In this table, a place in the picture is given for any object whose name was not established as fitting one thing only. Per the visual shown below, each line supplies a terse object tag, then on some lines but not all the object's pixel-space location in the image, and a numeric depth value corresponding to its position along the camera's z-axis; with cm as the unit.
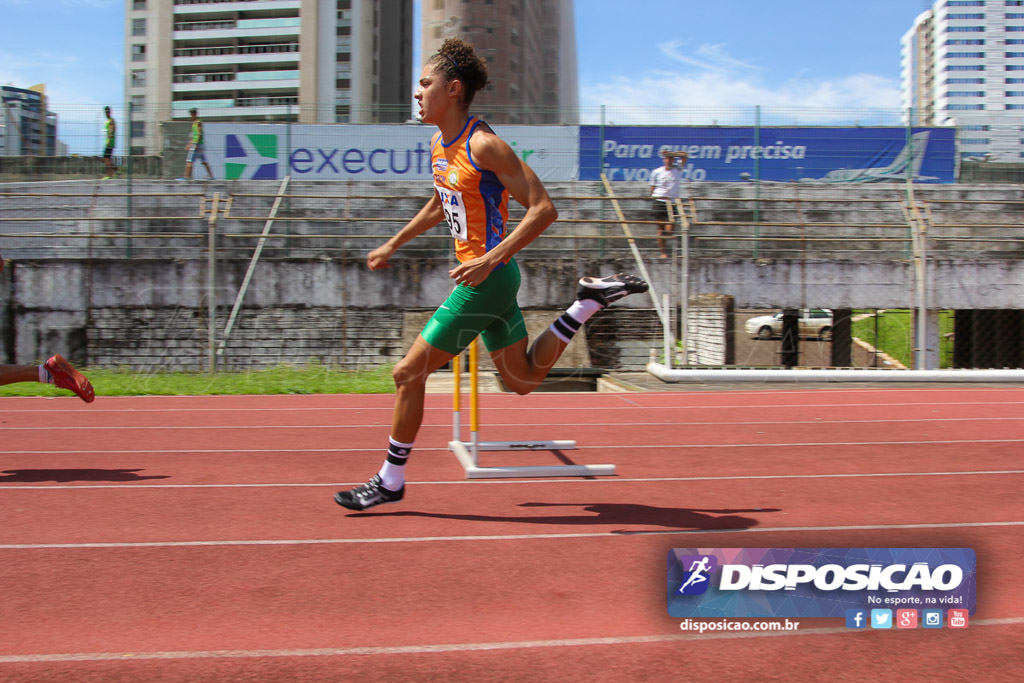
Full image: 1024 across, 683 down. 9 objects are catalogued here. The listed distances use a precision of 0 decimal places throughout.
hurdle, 508
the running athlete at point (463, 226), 403
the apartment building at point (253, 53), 9031
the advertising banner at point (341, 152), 2075
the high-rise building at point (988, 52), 19700
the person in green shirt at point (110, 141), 1925
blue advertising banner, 2061
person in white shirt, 1550
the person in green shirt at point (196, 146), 2014
